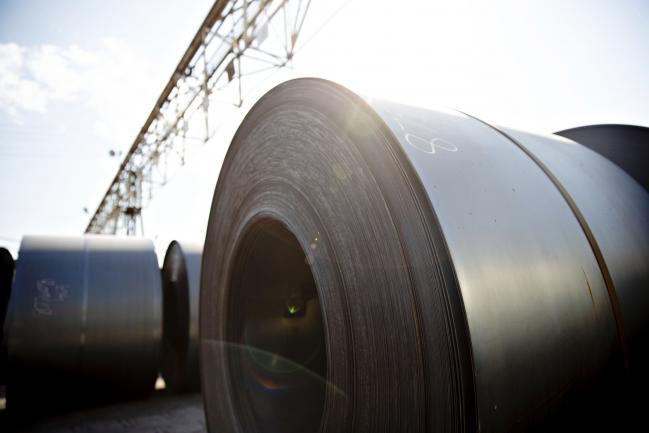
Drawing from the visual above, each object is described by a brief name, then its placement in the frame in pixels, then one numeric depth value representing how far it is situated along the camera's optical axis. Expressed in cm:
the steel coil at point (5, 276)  446
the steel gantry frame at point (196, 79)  659
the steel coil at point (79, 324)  327
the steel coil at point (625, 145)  185
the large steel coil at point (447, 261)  76
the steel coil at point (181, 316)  394
